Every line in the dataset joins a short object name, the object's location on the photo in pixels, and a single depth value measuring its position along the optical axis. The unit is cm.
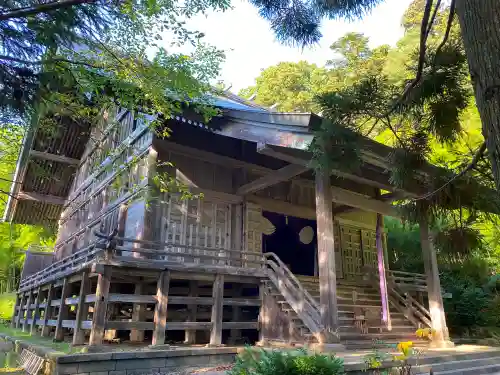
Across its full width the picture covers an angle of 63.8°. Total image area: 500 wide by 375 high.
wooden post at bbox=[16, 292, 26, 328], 1312
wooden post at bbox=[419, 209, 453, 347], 882
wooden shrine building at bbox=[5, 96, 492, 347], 715
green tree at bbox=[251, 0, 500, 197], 239
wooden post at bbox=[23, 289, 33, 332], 1176
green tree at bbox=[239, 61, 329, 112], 3148
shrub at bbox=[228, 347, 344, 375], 390
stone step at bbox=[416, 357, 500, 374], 610
